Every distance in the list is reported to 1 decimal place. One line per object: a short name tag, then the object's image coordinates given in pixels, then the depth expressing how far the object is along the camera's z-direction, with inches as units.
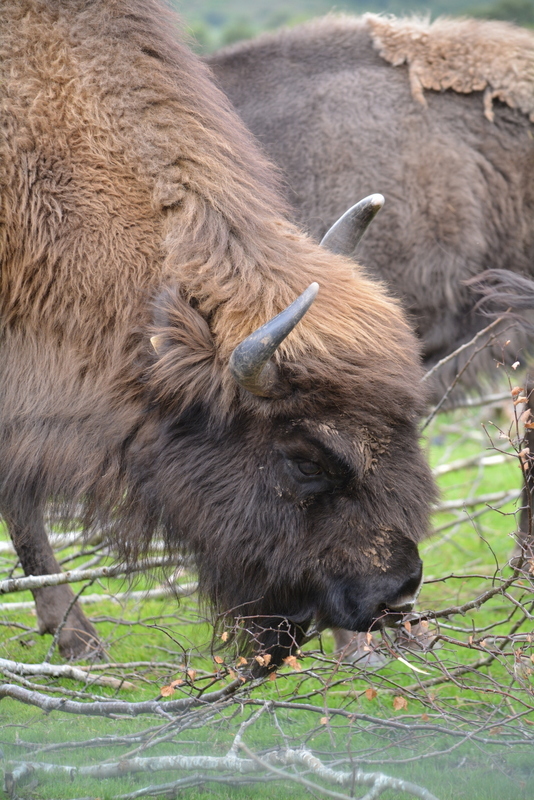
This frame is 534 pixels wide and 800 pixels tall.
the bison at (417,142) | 405.1
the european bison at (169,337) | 223.9
